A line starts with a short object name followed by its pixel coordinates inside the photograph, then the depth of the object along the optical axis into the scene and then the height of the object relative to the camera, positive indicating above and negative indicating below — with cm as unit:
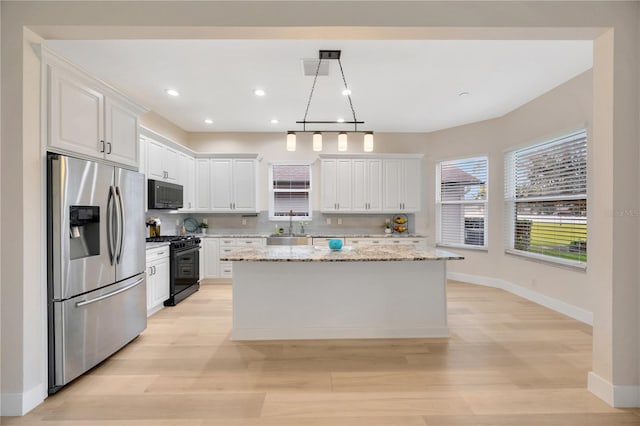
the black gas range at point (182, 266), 436 -82
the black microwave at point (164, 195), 430 +25
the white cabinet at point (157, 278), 386 -88
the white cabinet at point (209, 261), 555 -89
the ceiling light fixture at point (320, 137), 301 +77
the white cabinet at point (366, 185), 585 +51
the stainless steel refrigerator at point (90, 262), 216 -40
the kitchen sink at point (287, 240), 529 -51
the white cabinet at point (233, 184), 579 +53
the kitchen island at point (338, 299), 313 -90
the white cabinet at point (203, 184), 577 +52
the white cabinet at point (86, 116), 216 +77
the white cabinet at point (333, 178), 586 +64
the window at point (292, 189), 625 +46
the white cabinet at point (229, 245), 556 -61
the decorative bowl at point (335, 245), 343 -37
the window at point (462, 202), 542 +17
